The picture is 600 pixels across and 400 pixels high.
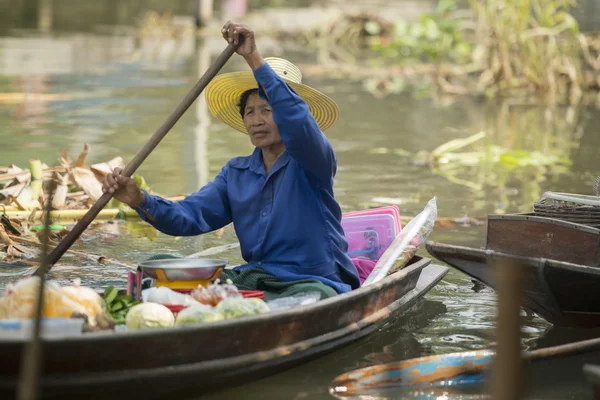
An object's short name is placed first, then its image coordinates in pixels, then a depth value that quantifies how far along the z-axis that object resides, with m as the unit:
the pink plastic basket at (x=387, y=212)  9.52
